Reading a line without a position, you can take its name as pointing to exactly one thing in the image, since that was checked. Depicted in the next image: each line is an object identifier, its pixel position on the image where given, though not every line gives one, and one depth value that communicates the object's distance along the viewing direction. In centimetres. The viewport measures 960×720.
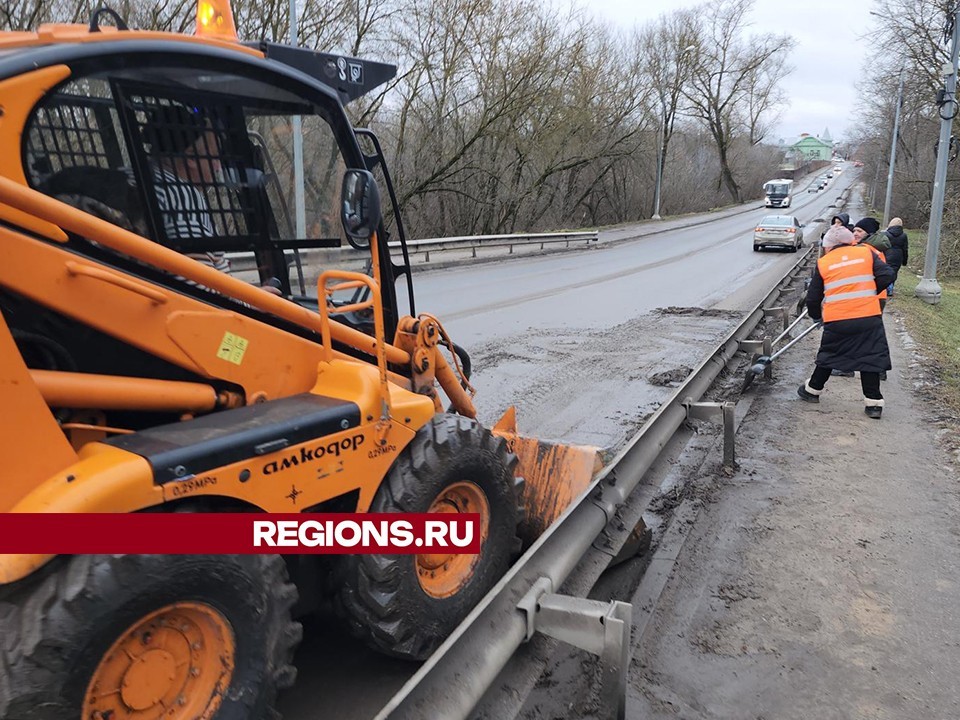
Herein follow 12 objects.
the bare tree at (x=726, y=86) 6194
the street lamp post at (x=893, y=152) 3010
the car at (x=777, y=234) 2734
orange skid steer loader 216
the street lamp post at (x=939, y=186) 1347
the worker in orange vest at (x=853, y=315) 721
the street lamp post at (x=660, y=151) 4378
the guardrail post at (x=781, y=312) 1028
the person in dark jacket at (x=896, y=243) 1302
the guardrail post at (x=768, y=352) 815
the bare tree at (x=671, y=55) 4906
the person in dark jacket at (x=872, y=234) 926
